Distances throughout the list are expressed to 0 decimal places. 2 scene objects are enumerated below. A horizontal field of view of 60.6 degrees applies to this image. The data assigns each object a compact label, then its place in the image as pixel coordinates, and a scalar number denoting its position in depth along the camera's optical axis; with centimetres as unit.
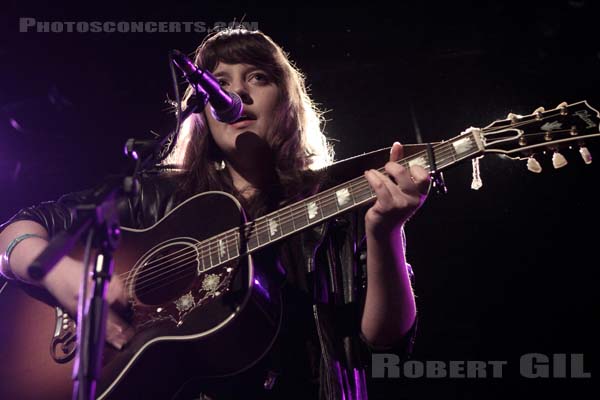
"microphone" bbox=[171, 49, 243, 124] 171
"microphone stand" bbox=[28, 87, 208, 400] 119
